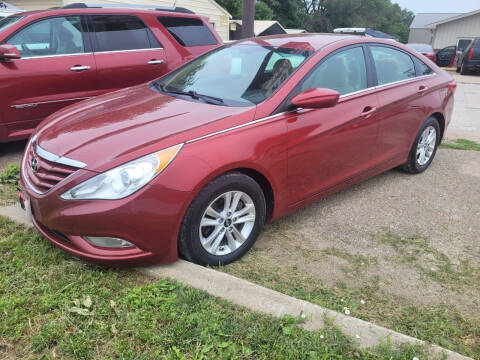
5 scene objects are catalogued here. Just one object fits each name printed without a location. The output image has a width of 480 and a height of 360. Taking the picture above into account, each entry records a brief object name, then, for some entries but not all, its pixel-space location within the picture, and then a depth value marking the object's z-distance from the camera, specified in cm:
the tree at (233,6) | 3381
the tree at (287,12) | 4638
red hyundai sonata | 253
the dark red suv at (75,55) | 473
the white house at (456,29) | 3291
